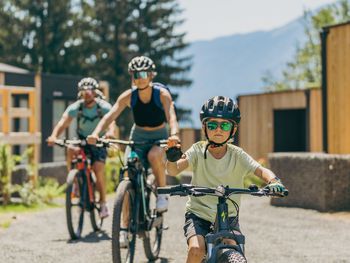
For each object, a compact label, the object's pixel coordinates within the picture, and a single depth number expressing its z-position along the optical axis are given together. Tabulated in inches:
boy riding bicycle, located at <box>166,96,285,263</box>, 272.0
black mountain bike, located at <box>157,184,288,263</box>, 248.2
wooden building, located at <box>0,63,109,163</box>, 1498.8
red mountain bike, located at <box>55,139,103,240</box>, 526.4
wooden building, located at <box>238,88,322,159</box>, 1366.9
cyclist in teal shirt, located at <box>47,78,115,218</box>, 552.5
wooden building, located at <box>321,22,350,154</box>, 872.8
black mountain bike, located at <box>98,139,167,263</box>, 370.0
